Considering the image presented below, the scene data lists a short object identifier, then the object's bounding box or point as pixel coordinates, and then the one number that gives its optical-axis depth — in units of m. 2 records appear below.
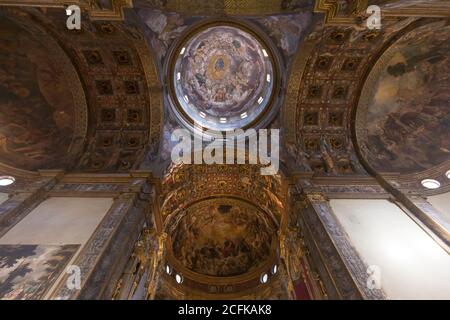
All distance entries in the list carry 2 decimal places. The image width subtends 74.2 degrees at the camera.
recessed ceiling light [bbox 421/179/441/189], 11.04
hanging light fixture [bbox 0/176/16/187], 10.36
